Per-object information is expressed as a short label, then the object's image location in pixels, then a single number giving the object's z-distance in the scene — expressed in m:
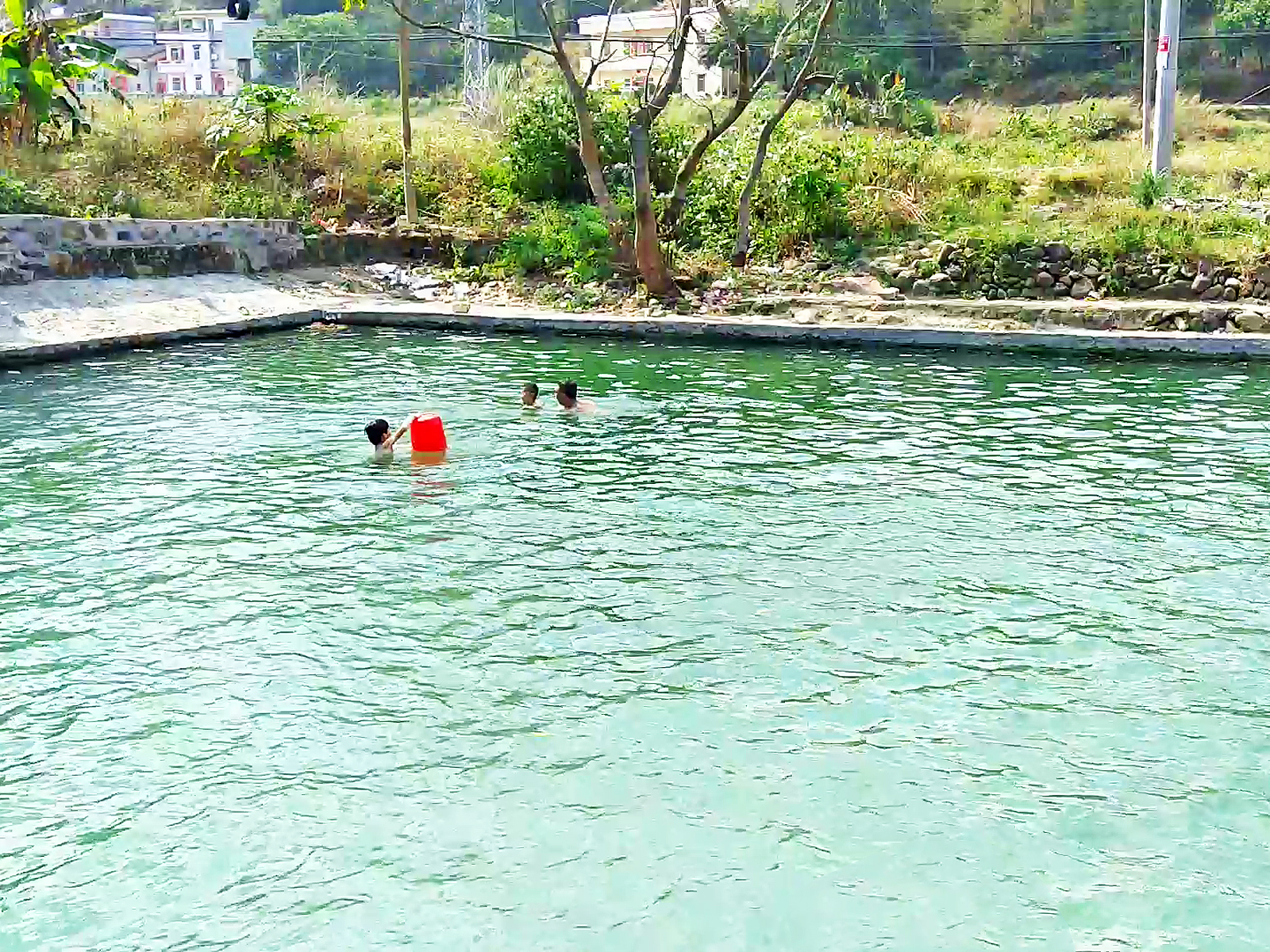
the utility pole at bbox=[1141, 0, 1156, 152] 24.63
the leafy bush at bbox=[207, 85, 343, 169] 22.08
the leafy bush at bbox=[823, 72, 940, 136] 26.62
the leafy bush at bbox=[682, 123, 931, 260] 19.66
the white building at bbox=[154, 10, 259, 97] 78.00
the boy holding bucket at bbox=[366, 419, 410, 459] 10.98
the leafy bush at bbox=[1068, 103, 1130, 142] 27.34
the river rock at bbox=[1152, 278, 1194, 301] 17.41
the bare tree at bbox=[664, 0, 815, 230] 17.98
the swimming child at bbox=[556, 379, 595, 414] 12.57
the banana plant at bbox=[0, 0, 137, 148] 20.02
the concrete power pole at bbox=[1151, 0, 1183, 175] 18.70
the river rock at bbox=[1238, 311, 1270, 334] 16.39
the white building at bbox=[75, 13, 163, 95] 77.69
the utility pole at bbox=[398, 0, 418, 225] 20.19
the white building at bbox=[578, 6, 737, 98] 47.78
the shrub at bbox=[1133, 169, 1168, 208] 19.02
